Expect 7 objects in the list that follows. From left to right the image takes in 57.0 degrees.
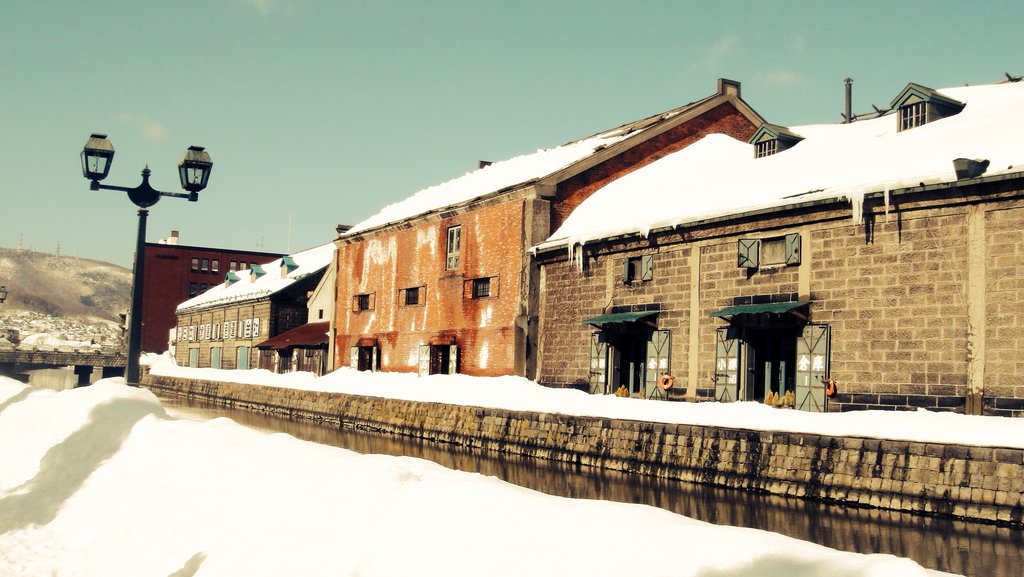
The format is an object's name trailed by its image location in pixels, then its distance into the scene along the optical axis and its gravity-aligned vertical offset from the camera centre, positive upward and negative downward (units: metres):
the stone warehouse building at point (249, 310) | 53.78 +2.63
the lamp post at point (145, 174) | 14.27 +2.68
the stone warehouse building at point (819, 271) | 16.91 +2.22
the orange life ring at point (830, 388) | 19.28 -0.30
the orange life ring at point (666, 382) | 23.47 -0.36
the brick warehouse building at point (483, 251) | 30.30 +4.00
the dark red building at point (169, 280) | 76.75 +5.84
